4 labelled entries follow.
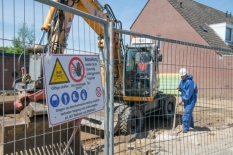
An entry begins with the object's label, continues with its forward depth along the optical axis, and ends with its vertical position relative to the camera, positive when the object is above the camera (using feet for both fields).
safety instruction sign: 6.77 -0.46
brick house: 64.85 +14.68
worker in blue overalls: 20.75 -2.09
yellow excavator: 18.02 -0.10
